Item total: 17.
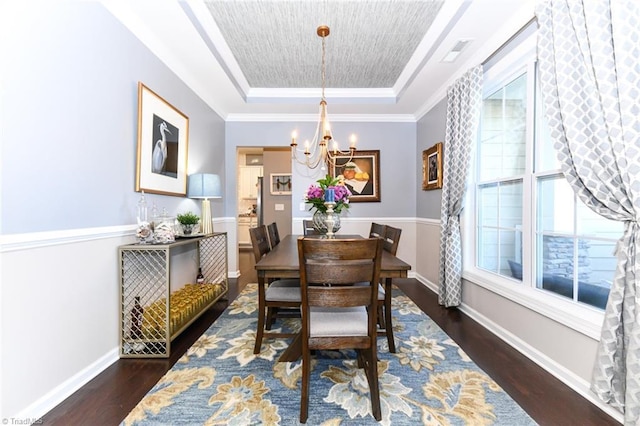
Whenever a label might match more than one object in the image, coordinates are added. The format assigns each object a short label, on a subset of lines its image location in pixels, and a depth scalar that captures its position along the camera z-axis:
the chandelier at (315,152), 4.42
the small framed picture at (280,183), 6.52
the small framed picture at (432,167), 3.59
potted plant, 2.66
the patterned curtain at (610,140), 1.37
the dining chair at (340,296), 1.39
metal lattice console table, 2.06
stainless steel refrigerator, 6.69
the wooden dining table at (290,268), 1.66
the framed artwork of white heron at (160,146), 2.27
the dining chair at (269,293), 2.04
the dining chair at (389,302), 2.12
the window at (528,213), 1.84
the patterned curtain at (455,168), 2.68
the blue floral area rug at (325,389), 1.48
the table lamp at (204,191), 3.05
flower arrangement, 2.24
